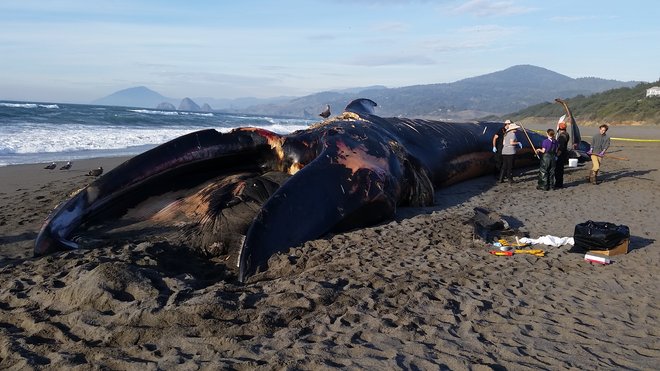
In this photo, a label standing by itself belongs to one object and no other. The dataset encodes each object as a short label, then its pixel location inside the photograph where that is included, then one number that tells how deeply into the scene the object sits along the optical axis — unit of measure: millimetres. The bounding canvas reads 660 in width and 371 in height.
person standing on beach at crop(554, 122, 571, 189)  10898
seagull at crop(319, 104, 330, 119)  12873
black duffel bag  5844
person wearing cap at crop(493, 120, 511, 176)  11648
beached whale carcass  5211
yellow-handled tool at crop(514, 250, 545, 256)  5772
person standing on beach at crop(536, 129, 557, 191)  10574
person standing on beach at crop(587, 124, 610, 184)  11414
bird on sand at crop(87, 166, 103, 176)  11016
